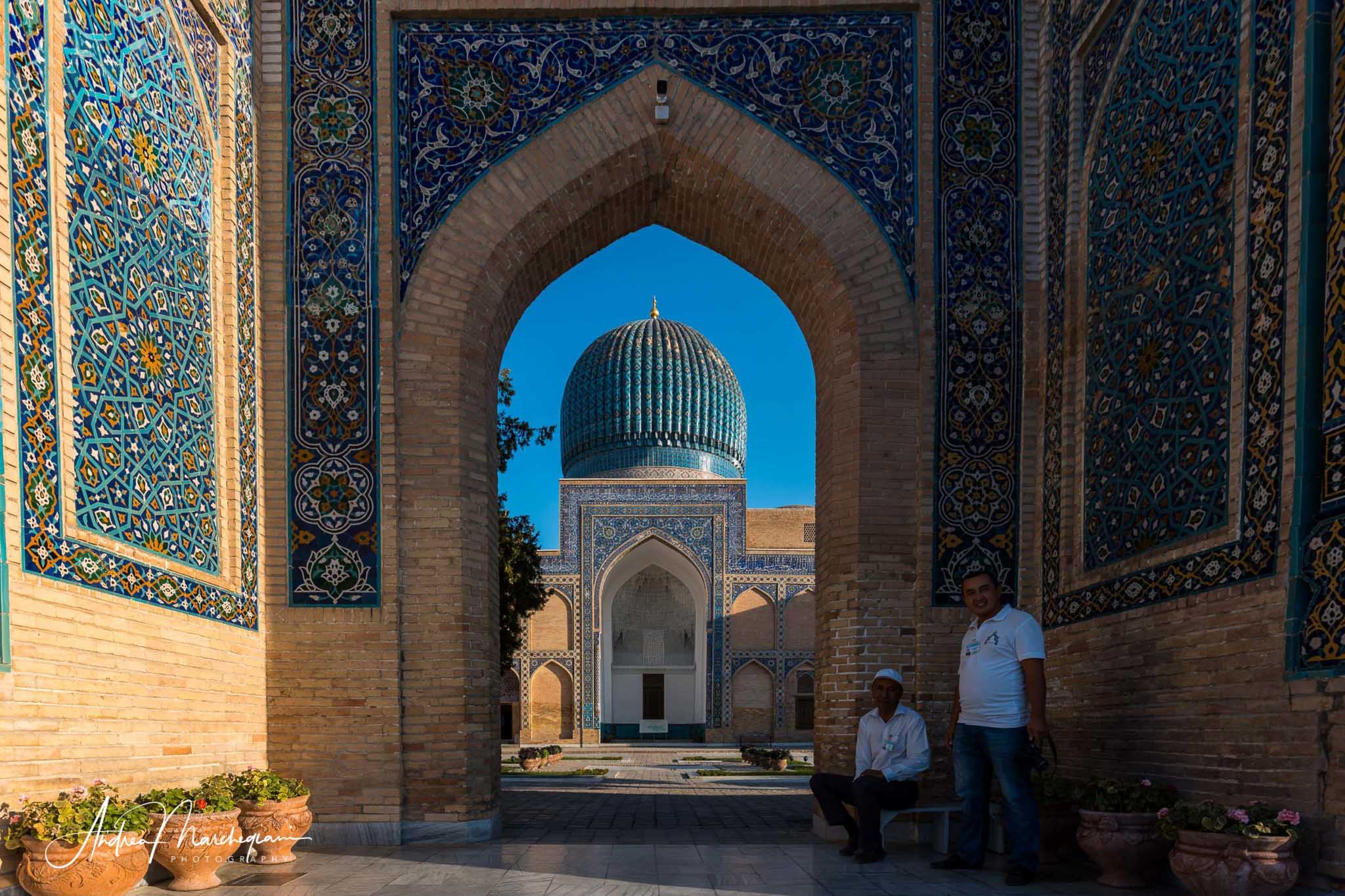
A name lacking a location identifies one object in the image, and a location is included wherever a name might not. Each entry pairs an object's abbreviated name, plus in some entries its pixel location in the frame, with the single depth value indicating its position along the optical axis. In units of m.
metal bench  5.09
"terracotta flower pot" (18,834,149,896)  3.51
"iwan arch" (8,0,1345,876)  4.86
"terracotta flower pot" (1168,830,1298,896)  3.35
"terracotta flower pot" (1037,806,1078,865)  4.62
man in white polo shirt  4.29
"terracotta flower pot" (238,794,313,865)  4.80
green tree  11.19
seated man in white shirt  4.93
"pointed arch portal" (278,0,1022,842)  5.79
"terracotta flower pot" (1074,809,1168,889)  4.02
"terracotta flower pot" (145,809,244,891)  4.13
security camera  6.16
